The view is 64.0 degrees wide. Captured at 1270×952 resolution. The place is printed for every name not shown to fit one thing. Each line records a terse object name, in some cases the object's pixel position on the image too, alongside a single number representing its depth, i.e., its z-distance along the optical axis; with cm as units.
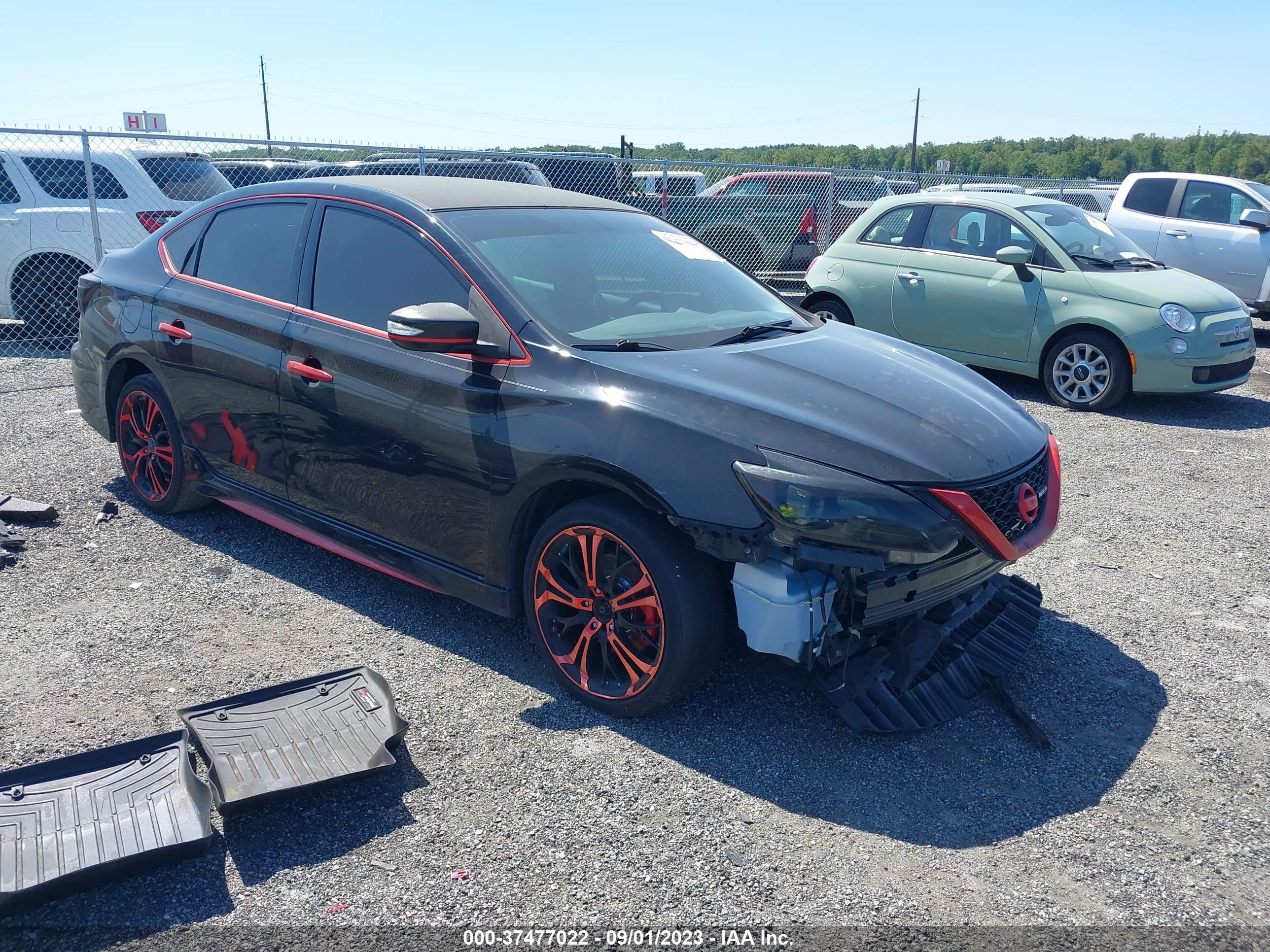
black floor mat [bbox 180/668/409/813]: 292
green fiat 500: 802
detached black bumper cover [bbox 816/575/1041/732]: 325
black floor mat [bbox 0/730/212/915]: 254
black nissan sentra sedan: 307
